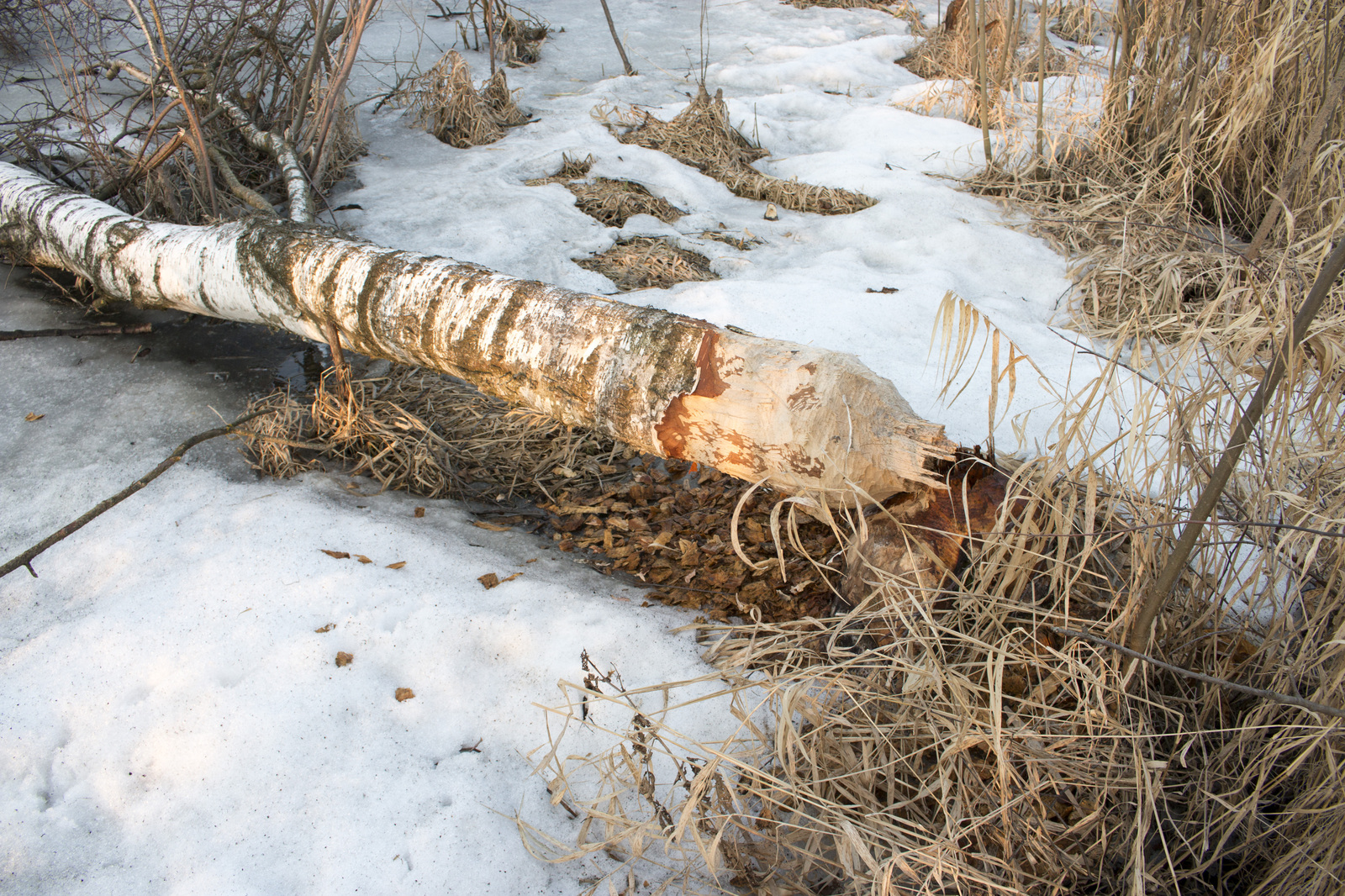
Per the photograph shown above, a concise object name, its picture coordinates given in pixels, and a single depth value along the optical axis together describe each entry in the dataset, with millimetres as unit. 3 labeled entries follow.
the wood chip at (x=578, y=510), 2367
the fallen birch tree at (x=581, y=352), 1719
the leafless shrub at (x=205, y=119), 3355
